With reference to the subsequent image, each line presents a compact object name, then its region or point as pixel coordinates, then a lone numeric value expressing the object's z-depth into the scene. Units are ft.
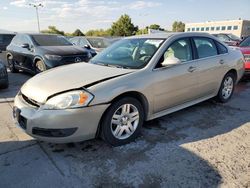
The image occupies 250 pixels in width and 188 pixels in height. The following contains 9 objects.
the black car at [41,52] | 18.11
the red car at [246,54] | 18.18
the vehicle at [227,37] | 44.59
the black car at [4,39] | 37.51
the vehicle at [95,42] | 26.69
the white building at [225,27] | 145.19
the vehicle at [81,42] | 25.21
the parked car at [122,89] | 7.37
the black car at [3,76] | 15.81
